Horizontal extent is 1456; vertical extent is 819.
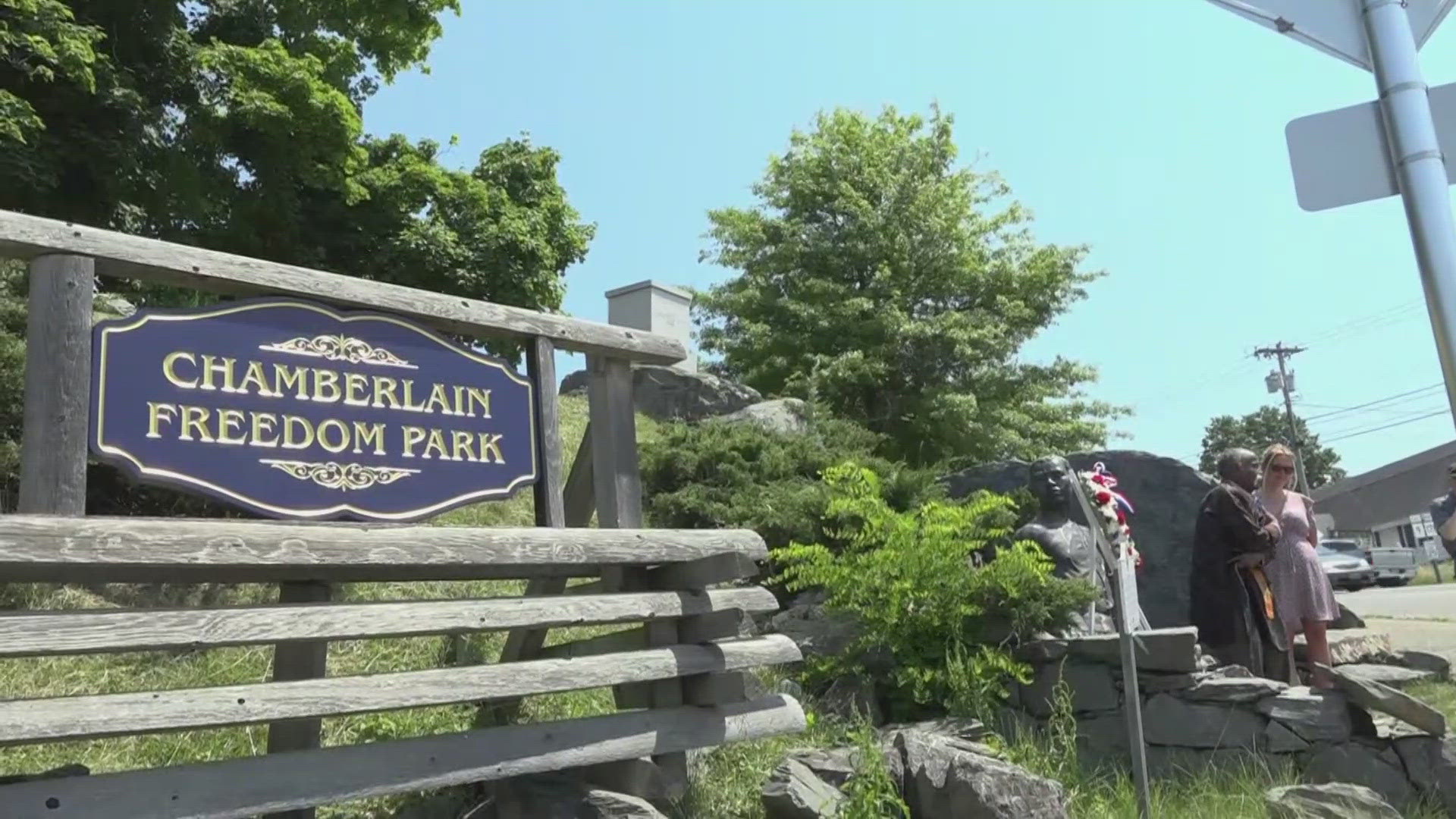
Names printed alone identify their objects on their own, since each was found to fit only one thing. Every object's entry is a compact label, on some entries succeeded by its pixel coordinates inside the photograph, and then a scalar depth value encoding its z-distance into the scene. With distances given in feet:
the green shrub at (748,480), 27.20
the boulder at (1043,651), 20.54
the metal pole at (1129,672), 15.83
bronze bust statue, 22.29
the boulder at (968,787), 14.28
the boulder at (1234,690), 18.94
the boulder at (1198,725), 18.90
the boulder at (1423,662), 25.36
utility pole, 148.14
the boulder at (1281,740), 18.53
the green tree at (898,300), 60.95
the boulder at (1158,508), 28.94
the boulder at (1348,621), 29.99
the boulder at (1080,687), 20.13
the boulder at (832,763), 15.55
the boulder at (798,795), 14.29
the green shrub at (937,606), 20.06
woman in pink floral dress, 21.38
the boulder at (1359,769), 17.99
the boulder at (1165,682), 19.52
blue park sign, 11.18
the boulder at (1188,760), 18.72
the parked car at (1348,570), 89.10
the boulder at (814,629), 21.94
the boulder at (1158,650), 19.52
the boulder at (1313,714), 18.45
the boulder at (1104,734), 19.89
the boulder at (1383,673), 20.80
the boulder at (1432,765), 17.60
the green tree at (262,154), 32.91
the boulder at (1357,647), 24.26
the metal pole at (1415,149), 9.27
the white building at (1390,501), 147.74
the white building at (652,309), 63.41
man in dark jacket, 20.76
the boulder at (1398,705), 17.54
